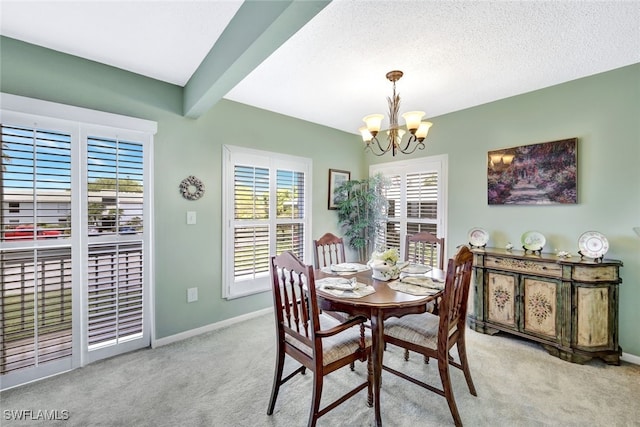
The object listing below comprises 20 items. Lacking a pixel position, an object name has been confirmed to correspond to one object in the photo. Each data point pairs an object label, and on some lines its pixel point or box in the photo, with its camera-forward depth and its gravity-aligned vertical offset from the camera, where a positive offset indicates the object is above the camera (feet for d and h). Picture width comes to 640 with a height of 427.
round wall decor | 9.24 +0.75
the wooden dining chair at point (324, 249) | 9.30 -1.34
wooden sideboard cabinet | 7.68 -2.70
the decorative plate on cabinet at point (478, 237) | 10.24 -0.96
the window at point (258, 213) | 10.28 -0.11
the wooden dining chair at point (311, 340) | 5.08 -2.66
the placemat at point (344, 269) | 7.93 -1.73
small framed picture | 13.41 +1.43
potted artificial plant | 13.23 +0.08
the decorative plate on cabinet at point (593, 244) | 7.79 -0.94
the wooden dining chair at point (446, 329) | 5.45 -2.63
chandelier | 7.18 +2.34
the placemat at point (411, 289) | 6.01 -1.76
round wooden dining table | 5.46 -1.97
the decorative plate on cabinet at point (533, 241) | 9.02 -0.97
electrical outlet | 9.41 -2.89
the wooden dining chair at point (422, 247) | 9.25 -1.28
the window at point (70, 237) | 6.64 -0.73
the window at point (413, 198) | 11.91 +0.57
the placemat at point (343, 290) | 5.93 -1.77
